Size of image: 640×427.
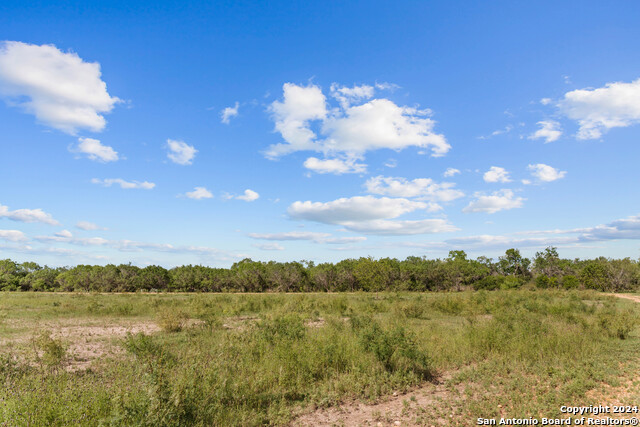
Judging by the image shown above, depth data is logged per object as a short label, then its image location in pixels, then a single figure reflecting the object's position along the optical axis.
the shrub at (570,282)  47.62
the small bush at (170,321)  14.62
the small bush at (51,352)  8.97
